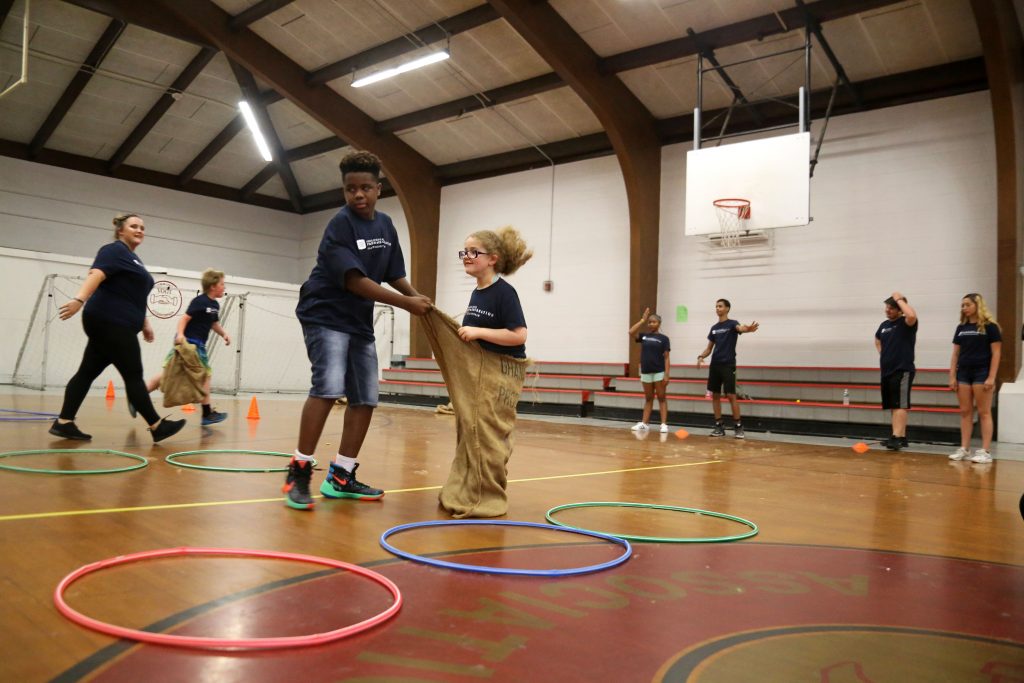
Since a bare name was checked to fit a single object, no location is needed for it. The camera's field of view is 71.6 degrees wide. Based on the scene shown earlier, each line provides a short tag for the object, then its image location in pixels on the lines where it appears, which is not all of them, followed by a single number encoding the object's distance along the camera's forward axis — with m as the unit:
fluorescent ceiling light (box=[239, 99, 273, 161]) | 15.12
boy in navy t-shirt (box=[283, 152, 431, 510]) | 3.33
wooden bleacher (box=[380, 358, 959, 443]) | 10.01
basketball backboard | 10.12
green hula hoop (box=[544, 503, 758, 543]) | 2.88
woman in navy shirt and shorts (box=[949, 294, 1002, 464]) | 7.02
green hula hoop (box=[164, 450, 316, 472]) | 4.22
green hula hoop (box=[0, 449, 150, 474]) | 3.74
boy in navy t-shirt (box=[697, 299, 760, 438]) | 9.70
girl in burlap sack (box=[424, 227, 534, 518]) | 3.35
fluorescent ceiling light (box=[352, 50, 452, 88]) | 12.07
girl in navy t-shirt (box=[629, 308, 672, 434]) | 10.13
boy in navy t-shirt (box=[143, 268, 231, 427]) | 6.69
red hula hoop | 1.59
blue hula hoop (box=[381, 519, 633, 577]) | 2.28
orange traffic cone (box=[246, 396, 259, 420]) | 8.77
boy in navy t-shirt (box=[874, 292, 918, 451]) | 8.02
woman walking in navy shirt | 5.01
